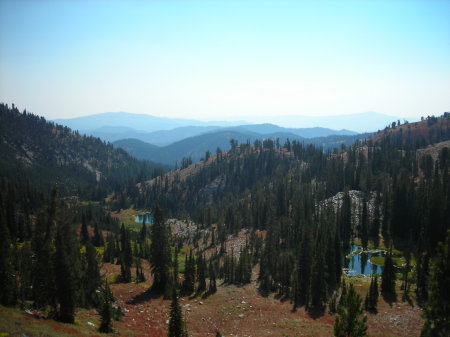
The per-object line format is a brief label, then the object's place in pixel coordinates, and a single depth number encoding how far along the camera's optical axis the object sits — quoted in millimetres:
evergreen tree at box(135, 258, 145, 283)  78288
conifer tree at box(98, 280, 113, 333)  41281
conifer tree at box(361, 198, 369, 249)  120025
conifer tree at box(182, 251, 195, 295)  73900
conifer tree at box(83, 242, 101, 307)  54094
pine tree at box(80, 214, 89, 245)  123812
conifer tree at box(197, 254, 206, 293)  74512
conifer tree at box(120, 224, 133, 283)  77119
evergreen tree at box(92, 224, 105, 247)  128250
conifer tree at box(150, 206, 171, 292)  71519
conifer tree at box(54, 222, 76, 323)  39625
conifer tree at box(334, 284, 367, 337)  32438
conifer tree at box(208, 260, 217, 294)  72812
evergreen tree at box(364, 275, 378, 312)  60219
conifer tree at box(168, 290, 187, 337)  38250
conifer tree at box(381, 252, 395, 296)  68088
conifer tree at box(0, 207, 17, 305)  37625
